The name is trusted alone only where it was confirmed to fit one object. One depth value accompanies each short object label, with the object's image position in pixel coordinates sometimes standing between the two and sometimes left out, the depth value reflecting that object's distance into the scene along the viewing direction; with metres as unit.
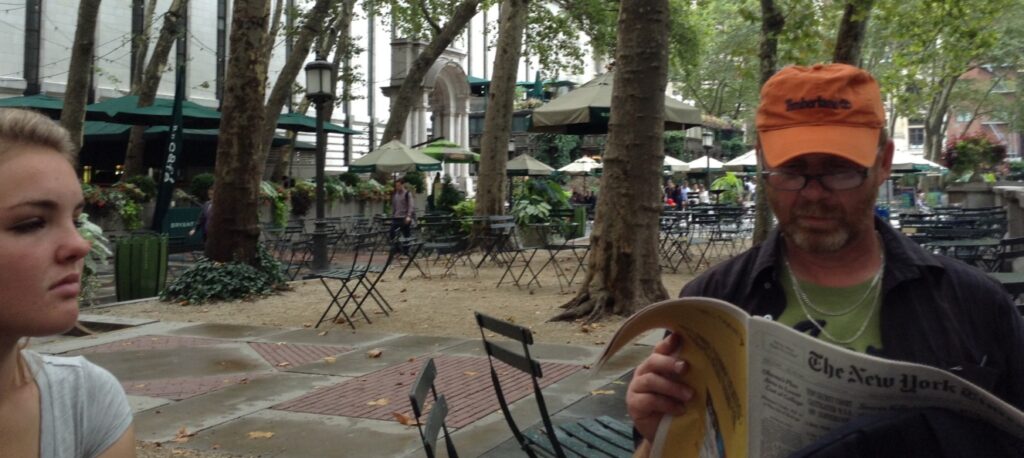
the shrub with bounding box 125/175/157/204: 19.84
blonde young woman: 1.36
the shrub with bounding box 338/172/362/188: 27.02
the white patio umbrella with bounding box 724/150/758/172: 29.62
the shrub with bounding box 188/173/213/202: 22.22
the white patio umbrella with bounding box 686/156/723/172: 32.84
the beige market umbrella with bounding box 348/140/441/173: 21.16
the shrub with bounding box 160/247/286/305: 12.10
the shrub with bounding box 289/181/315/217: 24.22
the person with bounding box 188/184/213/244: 16.57
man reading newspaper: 1.72
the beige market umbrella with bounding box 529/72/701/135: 12.33
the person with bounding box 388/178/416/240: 20.56
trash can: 12.33
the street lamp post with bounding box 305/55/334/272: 15.69
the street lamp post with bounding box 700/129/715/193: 30.27
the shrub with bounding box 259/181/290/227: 21.88
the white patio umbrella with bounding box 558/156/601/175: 31.36
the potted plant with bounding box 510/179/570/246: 17.56
